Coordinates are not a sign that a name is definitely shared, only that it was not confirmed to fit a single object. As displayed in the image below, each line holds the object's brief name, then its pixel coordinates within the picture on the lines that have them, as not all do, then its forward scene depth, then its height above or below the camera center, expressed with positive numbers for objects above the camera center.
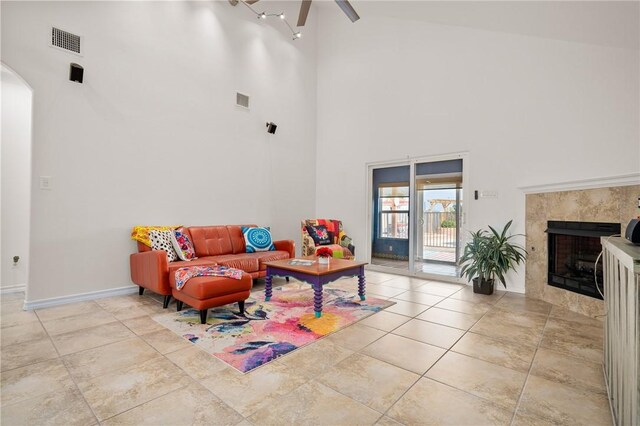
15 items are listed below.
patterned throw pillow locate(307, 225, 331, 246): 5.56 -0.37
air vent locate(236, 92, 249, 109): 5.53 +2.04
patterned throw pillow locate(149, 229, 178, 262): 3.92 -0.39
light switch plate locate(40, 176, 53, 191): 3.55 +0.30
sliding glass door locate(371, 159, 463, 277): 5.30 -0.01
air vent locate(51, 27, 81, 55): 3.63 +2.02
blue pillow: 5.01 -0.43
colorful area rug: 2.46 -1.08
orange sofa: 3.52 -0.63
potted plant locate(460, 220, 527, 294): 4.23 -0.55
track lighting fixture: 5.45 +3.83
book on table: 3.71 -0.59
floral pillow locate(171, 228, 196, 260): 4.08 -0.45
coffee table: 3.26 -0.66
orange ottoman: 3.01 -0.80
